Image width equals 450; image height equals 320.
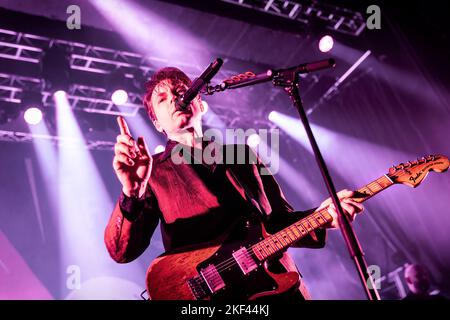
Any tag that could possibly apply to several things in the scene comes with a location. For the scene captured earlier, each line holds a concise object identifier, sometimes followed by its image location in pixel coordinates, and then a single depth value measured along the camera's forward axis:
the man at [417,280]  6.13
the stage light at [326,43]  7.40
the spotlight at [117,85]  7.68
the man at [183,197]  2.50
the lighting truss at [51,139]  8.32
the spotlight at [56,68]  6.93
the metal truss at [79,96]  7.50
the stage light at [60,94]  7.23
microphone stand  1.93
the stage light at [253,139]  9.44
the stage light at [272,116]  9.43
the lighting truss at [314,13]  7.01
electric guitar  2.56
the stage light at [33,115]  7.58
